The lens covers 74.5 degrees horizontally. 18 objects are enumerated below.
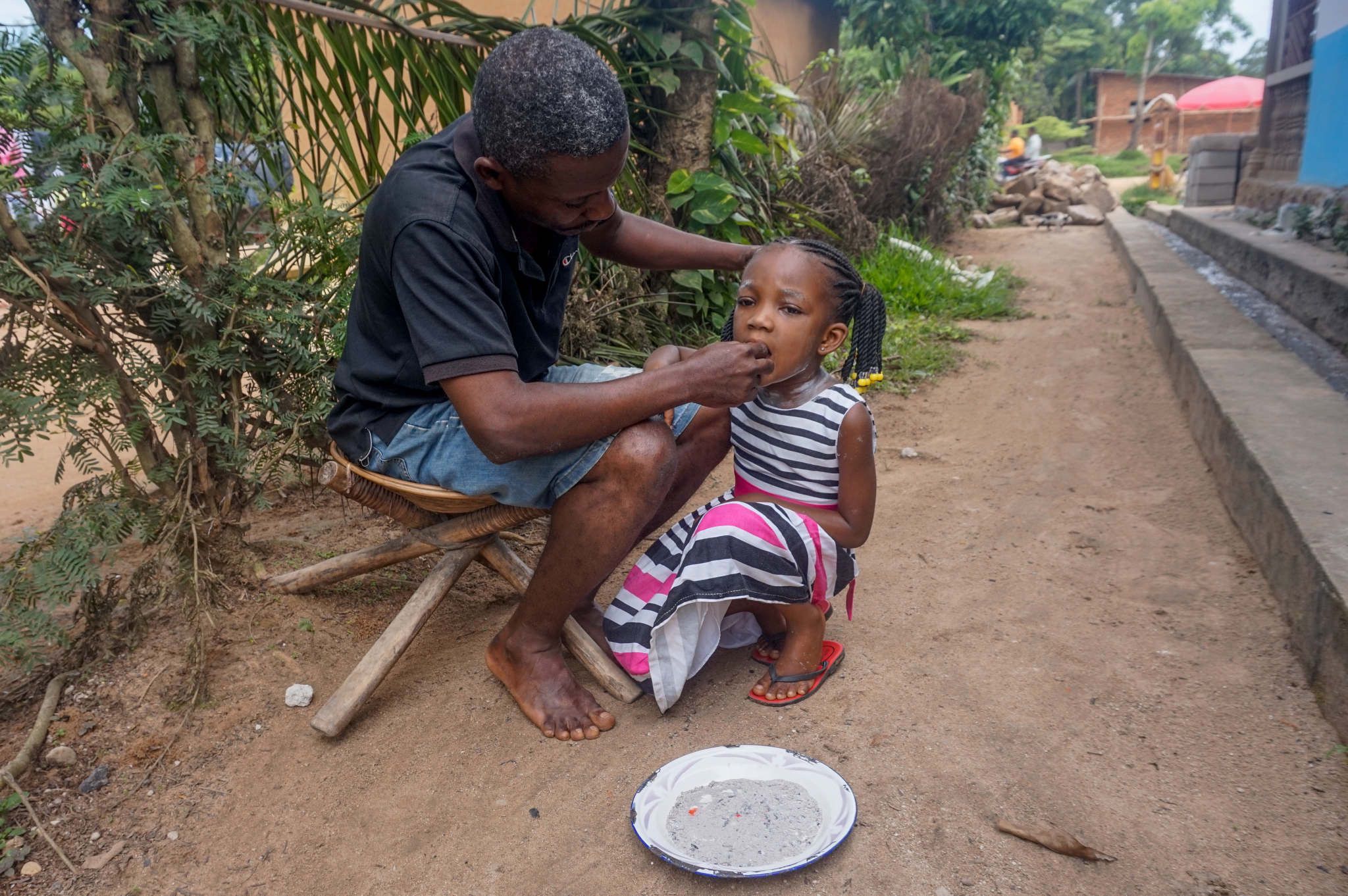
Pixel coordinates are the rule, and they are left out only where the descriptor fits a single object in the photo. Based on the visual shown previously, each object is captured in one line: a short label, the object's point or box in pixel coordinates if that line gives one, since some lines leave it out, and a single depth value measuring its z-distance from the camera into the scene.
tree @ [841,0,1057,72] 9.99
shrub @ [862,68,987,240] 7.24
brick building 29.09
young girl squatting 1.89
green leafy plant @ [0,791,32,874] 1.66
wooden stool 1.97
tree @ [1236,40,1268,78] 40.50
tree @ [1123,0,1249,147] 33.59
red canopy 21.91
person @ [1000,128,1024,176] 17.01
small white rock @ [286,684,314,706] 2.10
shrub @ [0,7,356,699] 1.91
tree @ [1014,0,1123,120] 30.91
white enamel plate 1.51
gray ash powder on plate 1.55
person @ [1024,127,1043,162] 17.25
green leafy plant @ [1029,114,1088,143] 29.08
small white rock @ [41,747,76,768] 1.89
